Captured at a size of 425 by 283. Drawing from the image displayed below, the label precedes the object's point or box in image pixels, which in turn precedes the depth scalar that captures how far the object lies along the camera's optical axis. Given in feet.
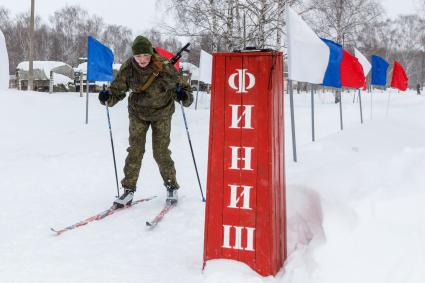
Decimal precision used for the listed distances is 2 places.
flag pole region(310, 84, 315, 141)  24.40
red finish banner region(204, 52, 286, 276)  8.60
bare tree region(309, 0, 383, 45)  85.51
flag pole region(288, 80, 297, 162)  20.08
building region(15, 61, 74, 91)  115.55
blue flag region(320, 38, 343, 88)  22.97
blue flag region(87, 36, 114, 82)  34.55
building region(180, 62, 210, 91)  101.91
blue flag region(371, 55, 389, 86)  39.27
